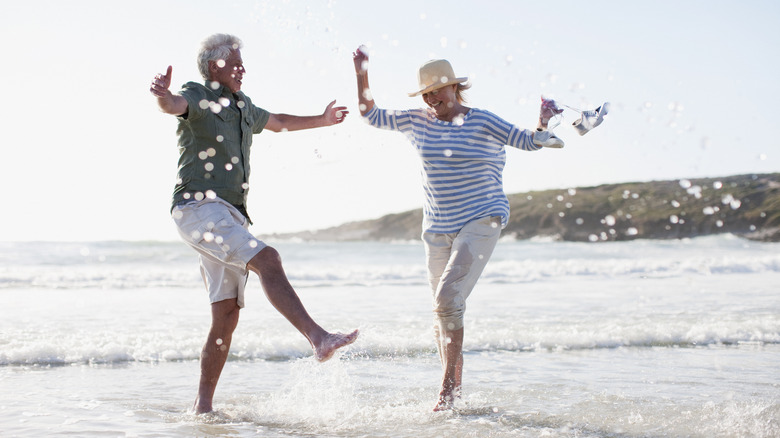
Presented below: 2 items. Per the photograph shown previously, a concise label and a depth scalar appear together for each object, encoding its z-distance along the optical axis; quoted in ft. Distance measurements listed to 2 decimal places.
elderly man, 11.85
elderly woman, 13.48
